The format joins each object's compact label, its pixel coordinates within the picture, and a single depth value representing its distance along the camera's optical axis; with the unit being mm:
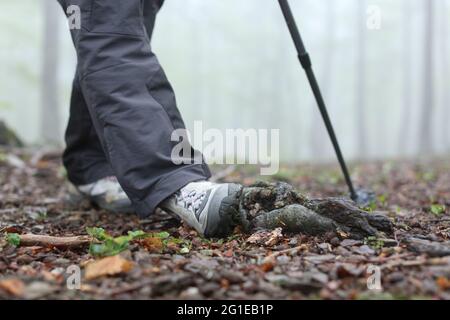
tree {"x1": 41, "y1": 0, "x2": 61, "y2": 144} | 11109
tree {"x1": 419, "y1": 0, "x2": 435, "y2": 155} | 13891
